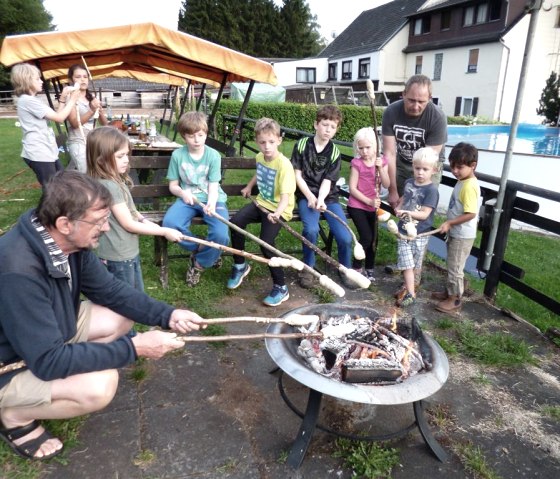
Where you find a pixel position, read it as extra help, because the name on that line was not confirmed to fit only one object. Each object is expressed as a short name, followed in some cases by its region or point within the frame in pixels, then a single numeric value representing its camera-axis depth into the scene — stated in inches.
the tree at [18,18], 1412.4
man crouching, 74.2
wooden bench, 167.0
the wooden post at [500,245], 150.3
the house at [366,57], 1318.9
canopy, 180.7
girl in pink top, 170.2
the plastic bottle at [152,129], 335.4
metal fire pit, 80.3
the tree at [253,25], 1834.4
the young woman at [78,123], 219.2
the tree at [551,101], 943.0
